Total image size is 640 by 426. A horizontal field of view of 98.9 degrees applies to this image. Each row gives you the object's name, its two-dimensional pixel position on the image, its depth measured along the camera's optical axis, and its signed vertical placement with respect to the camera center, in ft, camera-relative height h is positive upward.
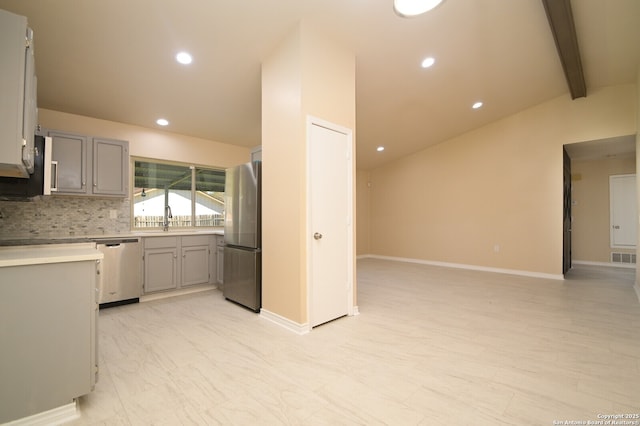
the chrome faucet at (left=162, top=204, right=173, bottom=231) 14.85 -0.01
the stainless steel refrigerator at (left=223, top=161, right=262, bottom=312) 10.62 -0.85
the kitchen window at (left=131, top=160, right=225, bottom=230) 14.58 +1.17
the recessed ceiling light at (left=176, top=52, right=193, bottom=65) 9.50 +5.59
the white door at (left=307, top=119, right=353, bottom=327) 9.12 -0.17
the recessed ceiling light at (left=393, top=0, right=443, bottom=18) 6.25 +4.90
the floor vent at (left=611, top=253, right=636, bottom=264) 19.47 -2.96
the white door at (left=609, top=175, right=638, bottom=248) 19.35 +0.48
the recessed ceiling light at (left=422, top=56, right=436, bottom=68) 11.46 +6.58
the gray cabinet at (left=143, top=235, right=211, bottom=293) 12.47 -2.20
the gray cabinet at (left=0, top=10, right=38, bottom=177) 5.02 +2.33
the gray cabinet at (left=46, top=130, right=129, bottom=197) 11.12 +2.23
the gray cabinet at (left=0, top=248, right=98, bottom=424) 4.71 -2.18
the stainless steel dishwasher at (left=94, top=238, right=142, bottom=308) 11.27 -2.34
